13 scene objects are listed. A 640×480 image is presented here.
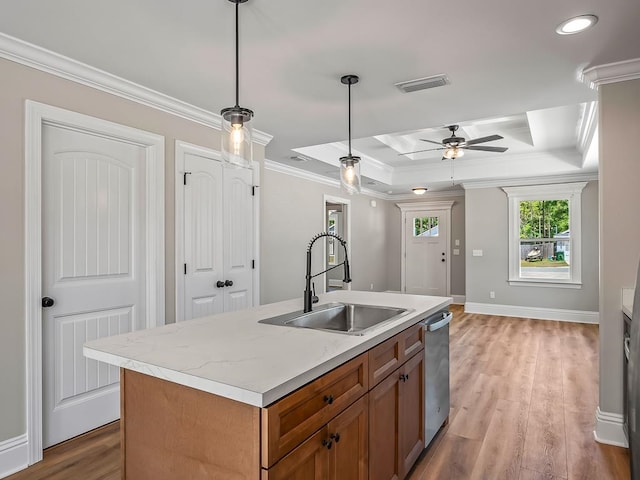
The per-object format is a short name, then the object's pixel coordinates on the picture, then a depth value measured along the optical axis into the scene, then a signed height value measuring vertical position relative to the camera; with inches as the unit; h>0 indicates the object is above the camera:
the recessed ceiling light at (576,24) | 78.5 +43.7
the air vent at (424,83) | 108.3 +43.7
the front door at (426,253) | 336.8 -12.8
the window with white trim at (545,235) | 253.1 +1.9
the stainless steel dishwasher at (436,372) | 90.4 -32.6
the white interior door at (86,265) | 96.3 -6.8
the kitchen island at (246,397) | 44.4 -20.5
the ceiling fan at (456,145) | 185.1 +44.1
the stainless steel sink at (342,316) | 83.2 -17.6
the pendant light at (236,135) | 74.5 +20.1
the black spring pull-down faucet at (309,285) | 85.7 -10.3
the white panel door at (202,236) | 129.3 +0.9
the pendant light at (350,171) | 106.5 +18.4
